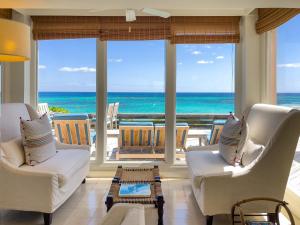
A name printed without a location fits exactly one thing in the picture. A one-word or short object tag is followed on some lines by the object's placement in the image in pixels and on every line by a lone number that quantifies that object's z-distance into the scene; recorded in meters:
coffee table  1.93
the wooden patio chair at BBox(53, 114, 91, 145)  3.54
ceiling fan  2.46
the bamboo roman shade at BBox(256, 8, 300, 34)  2.52
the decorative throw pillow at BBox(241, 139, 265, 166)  2.32
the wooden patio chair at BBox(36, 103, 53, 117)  3.57
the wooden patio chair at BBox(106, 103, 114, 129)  3.59
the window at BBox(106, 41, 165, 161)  3.56
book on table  2.02
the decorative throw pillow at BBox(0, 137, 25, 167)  2.30
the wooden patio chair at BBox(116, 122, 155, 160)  3.54
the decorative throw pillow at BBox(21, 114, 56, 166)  2.45
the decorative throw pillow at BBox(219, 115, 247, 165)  2.50
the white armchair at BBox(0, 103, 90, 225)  2.15
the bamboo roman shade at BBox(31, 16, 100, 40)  3.38
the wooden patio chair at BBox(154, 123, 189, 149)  3.57
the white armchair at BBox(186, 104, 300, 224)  2.02
